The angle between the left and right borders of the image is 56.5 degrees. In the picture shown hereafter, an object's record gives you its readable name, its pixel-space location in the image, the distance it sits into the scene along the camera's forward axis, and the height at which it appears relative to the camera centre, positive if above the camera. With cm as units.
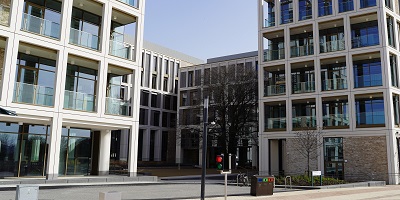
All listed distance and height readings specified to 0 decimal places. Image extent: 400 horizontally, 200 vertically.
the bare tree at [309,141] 3277 +85
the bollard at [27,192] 1010 -129
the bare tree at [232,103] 4588 +566
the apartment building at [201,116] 4781 +444
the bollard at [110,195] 1030 -136
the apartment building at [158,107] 6103 +680
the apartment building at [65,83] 2122 +401
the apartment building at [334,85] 3191 +616
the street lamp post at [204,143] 1419 +18
